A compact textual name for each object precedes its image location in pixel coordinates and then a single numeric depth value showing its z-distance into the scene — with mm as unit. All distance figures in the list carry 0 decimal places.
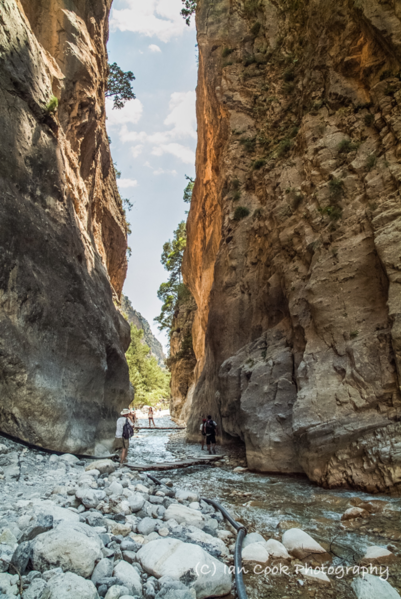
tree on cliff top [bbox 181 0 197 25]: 23141
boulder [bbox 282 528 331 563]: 3656
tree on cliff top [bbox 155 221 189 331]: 32178
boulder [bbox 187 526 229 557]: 3680
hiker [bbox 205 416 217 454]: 12893
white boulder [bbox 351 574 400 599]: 2744
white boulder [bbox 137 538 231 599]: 2896
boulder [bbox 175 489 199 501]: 5758
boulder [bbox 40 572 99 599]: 2338
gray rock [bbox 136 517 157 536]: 4010
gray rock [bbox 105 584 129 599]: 2543
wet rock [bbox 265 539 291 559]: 3643
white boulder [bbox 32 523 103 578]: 2746
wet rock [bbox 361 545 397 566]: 3434
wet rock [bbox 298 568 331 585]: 3174
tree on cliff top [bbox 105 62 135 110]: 22234
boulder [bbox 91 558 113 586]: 2760
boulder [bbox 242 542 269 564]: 3584
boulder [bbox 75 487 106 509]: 4723
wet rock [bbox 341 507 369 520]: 4773
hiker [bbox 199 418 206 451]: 13367
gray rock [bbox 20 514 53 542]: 3102
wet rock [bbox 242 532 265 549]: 3968
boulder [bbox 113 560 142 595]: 2710
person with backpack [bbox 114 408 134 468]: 9477
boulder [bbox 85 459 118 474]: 7025
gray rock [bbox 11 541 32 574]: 2627
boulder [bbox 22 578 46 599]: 2328
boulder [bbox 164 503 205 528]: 4496
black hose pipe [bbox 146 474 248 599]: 2905
